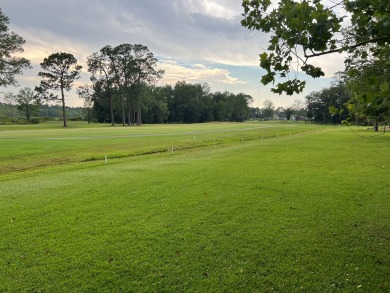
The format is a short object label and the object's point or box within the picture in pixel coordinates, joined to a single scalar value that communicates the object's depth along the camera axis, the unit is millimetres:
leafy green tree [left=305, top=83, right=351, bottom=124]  121338
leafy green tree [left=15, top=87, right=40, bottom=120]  104875
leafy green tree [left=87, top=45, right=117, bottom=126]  83500
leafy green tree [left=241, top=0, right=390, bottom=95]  3197
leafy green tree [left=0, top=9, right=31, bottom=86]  52312
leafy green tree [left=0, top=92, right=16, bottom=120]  118062
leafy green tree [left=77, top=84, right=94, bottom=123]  85750
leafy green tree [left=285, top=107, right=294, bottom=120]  185525
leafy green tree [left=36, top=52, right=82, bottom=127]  67500
